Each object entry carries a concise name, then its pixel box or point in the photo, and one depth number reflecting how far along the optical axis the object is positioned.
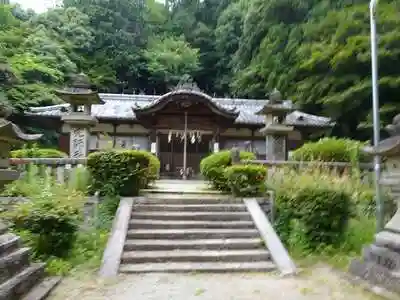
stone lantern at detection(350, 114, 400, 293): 5.00
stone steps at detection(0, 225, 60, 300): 4.34
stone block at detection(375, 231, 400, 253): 5.11
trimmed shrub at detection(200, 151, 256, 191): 10.41
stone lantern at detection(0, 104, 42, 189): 5.03
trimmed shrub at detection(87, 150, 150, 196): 8.63
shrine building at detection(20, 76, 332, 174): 16.89
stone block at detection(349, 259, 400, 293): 4.83
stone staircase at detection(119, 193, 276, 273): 6.51
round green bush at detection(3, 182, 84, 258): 6.05
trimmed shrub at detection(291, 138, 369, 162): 10.68
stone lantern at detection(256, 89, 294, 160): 13.34
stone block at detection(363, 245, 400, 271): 4.98
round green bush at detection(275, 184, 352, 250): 7.22
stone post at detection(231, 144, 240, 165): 10.32
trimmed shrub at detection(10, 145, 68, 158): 11.96
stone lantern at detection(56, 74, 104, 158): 13.17
